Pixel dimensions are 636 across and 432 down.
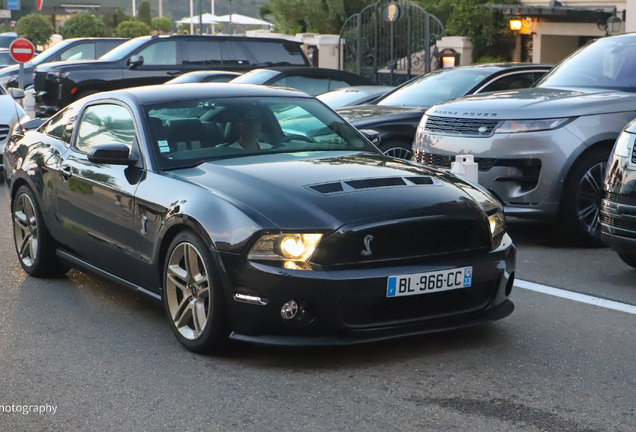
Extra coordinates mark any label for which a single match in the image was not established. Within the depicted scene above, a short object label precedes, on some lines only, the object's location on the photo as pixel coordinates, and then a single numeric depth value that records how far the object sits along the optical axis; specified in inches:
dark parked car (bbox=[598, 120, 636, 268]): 262.1
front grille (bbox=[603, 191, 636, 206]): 261.7
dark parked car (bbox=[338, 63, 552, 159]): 438.6
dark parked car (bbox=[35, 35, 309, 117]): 782.5
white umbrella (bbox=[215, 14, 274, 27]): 1834.5
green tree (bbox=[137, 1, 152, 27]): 3481.8
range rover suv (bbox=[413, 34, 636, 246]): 323.3
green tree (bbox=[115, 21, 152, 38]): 2358.8
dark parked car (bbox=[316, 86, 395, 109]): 542.3
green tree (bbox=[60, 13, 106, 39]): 2331.4
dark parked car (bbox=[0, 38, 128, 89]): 910.4
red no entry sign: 830.5
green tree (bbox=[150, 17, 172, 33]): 3508.9
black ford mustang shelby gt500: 193.2
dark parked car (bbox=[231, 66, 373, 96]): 614.2
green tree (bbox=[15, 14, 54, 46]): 2406.5
